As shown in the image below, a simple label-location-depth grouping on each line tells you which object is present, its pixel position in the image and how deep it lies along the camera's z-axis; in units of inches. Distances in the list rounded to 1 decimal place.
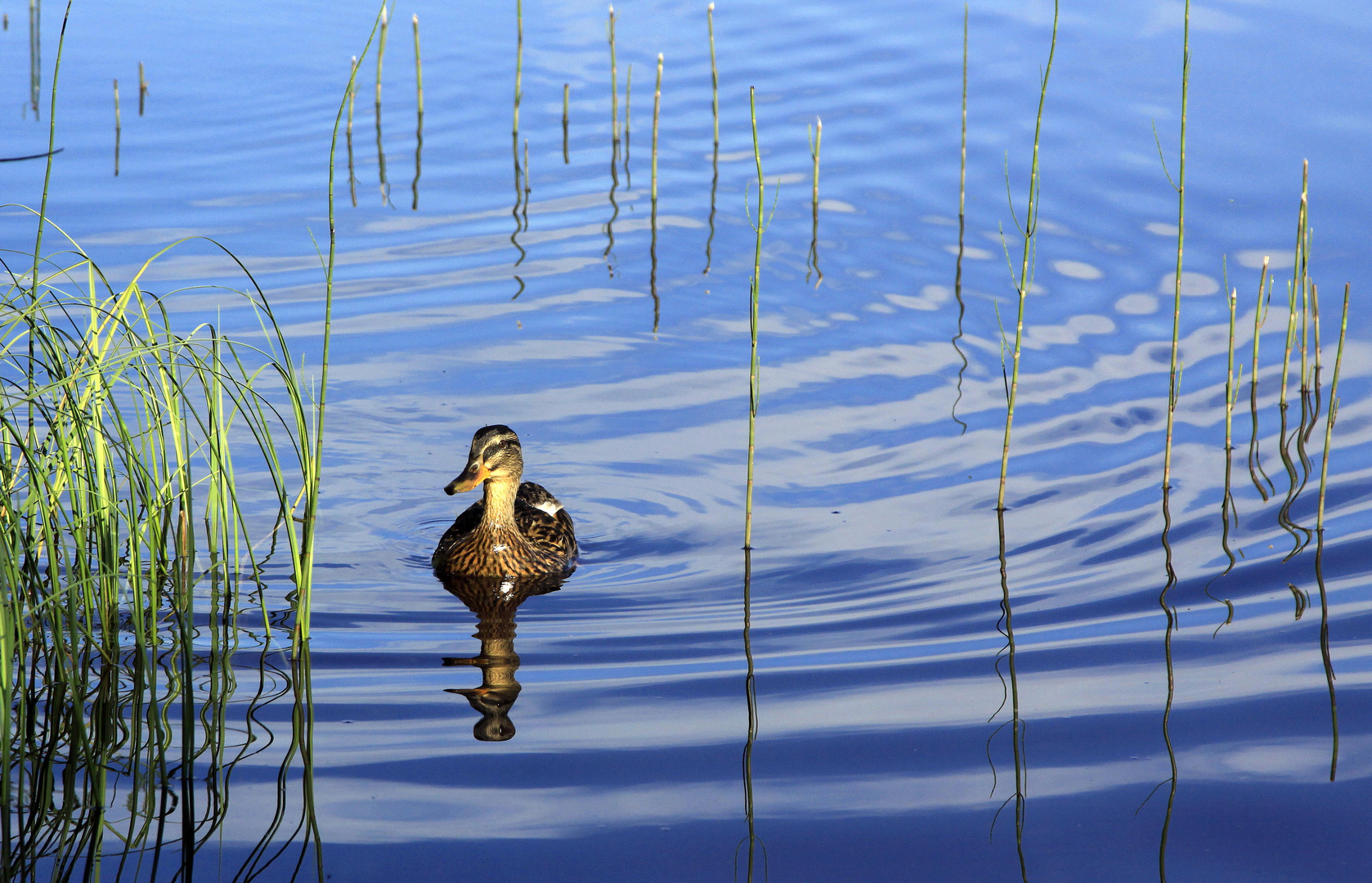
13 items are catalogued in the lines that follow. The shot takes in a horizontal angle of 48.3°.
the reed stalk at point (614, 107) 505.5
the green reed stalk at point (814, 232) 441.1
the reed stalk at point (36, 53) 555.5
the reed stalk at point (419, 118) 513.1
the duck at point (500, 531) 309.6
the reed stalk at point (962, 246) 397.9
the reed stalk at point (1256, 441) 319.0
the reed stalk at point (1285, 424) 297.6
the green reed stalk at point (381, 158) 494.3
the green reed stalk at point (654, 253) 423.8
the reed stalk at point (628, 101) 513.3
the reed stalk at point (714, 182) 444.9
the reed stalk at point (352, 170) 502.6
